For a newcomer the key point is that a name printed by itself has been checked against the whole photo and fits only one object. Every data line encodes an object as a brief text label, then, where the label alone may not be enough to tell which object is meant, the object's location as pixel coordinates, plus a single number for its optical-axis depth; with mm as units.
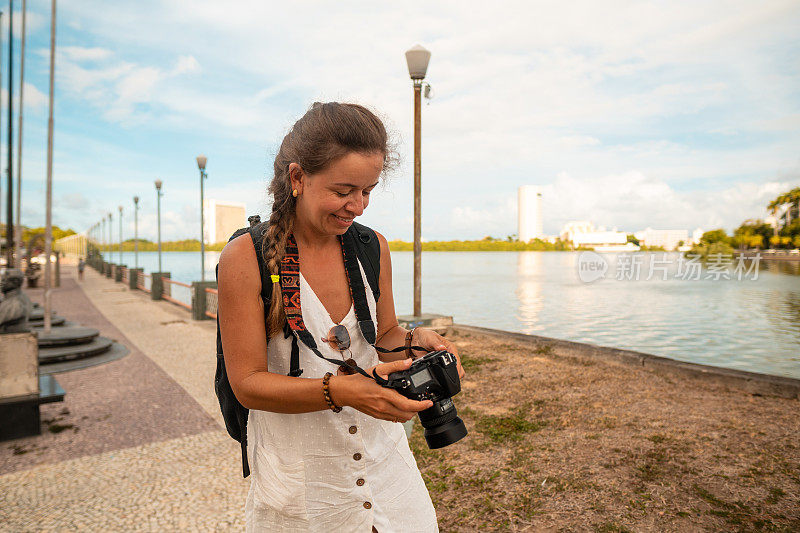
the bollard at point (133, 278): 24656
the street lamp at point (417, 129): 8789
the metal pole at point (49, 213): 9300
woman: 1237
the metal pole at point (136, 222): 32719
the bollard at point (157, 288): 19328
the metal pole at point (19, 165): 15680
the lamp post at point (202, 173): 15374
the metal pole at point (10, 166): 18209
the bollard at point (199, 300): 13602
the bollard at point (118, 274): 30578
